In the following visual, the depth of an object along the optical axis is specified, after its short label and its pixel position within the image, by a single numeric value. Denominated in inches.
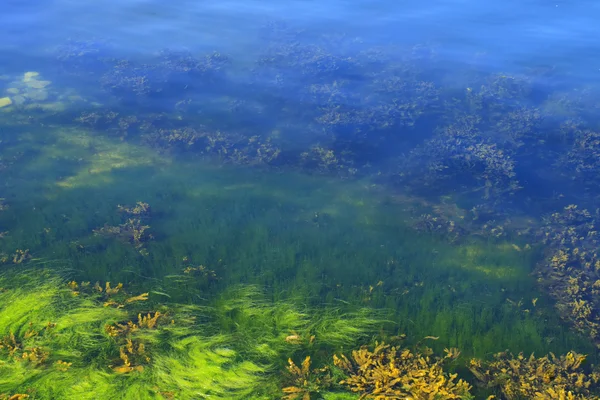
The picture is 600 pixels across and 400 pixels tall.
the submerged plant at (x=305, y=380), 176.1
